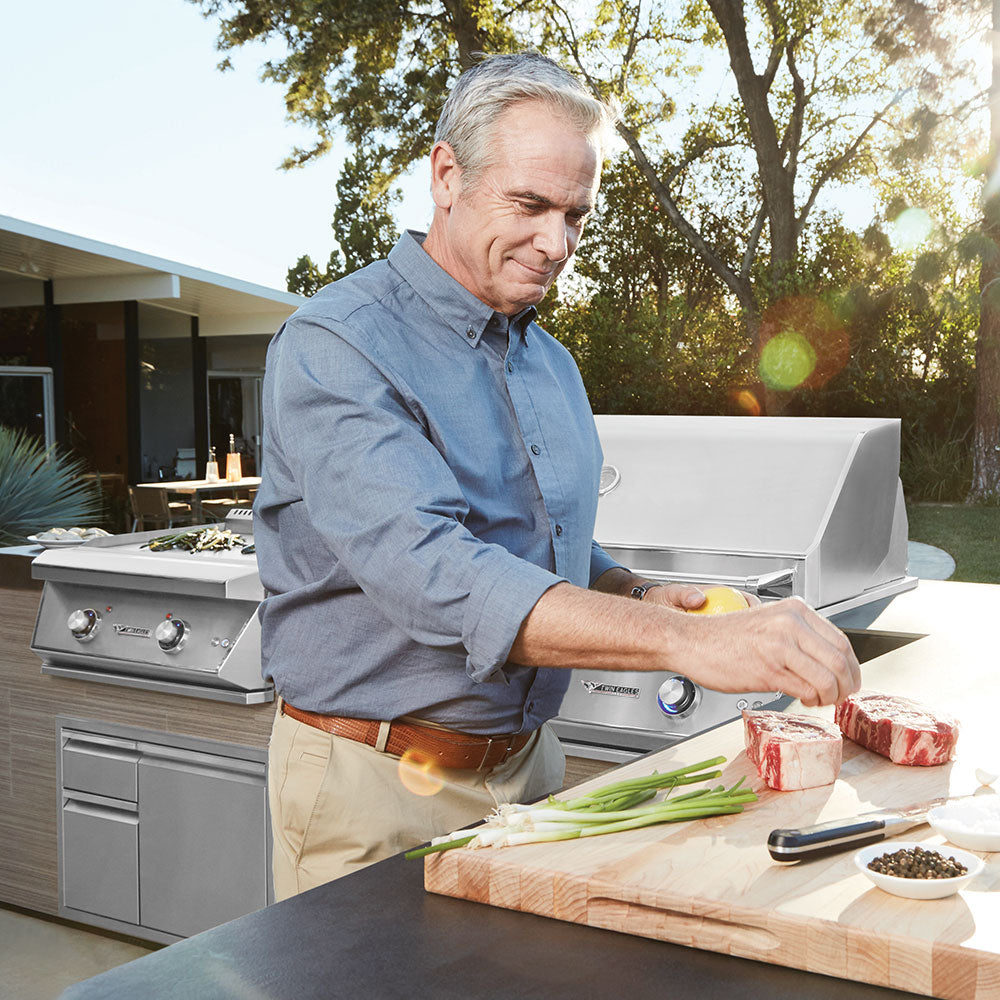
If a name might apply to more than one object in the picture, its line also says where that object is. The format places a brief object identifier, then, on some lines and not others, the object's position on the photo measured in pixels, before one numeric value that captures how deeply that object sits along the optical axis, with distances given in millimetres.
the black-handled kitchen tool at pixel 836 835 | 1110
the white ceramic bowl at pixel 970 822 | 1138
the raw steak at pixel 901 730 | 1468
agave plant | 5234
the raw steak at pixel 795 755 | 1369
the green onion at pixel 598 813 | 1160
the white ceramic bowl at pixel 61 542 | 3305
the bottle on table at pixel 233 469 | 11344
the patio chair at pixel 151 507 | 10516
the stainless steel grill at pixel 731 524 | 2312
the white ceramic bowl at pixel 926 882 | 1006
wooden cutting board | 945
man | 1165
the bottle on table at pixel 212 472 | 11305
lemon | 1571
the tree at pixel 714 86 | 11812
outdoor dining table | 10758
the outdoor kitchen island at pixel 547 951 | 931
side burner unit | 2812
